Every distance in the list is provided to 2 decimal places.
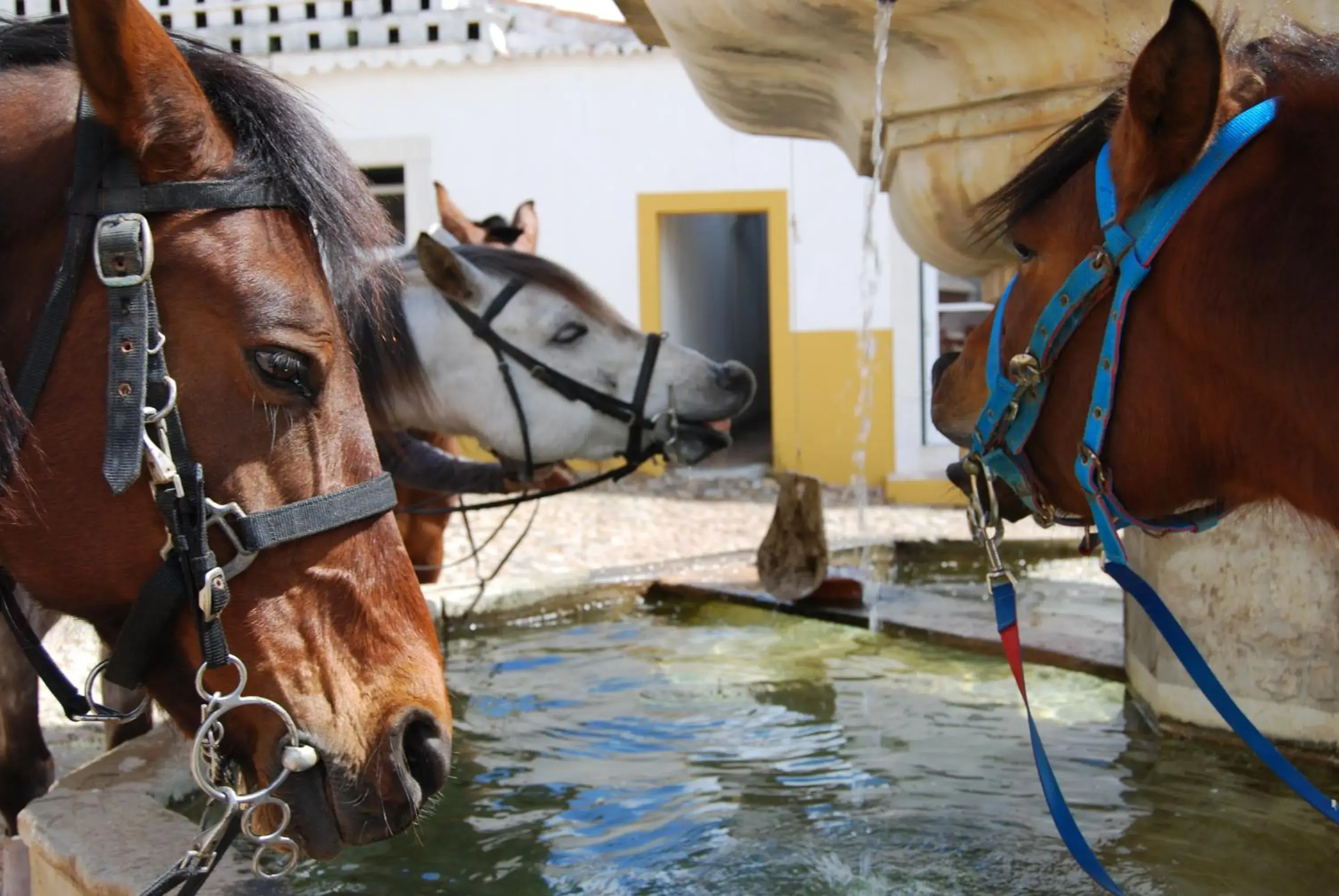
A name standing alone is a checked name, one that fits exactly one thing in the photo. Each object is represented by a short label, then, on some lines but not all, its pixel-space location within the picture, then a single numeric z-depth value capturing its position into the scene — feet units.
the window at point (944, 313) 36.17
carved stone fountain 9.14
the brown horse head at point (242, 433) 5.08
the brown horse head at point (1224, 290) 5.10
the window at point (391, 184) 41.09
